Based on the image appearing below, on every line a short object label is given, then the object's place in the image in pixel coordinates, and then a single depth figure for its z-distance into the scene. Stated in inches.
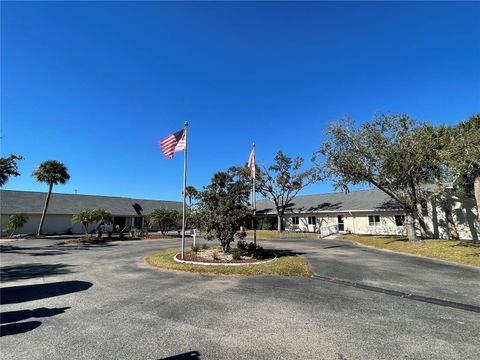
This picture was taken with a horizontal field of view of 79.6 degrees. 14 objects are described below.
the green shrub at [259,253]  582.4
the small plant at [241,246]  640.1
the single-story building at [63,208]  1366.9
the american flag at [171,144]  573.9
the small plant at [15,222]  1143.1
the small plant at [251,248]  639.4
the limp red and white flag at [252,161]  683.4
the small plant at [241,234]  608.7
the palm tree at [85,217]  1126.7
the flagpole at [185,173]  575.1
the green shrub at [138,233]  1262.3
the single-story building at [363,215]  966.4
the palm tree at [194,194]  616.5
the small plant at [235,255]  548.6
